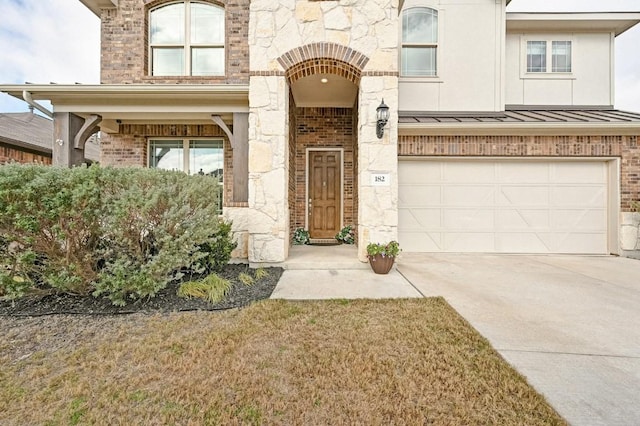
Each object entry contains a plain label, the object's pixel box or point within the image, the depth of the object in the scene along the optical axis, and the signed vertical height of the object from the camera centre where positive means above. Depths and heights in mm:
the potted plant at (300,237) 7215 -678
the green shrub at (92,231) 3023 -232
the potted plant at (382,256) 4723 -753
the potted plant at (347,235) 7312 -653
